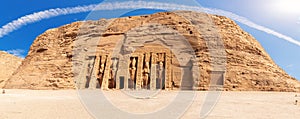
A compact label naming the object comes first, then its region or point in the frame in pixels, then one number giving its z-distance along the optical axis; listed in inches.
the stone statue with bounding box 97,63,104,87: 1187.6
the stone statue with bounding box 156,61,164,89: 1100.5
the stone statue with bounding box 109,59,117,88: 1170.6
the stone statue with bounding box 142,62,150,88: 1116.8
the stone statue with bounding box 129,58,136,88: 1136.0
